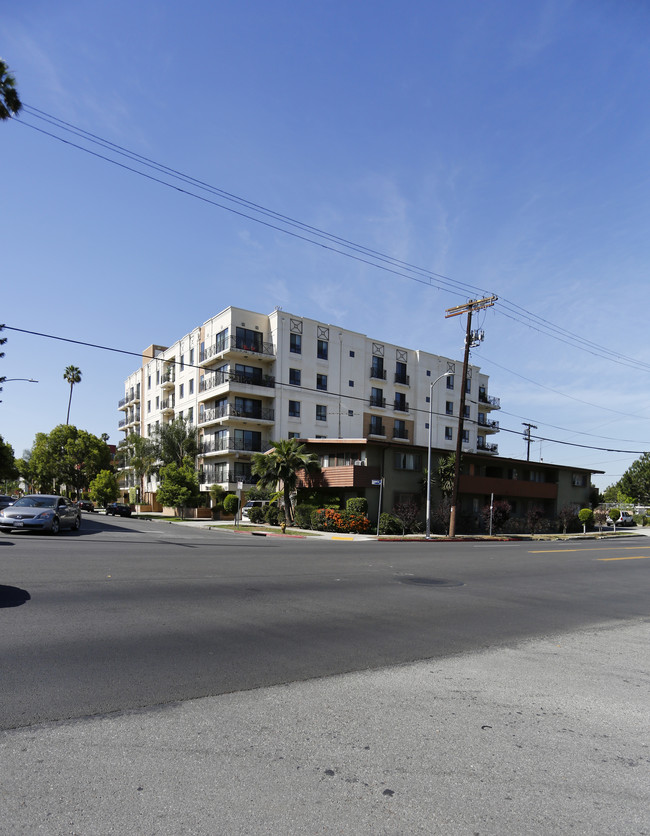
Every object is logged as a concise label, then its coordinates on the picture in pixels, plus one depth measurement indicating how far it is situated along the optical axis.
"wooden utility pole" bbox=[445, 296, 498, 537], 34.25
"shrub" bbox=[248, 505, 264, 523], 39.78
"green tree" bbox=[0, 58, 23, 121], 17.92
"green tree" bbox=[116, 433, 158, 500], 56.16
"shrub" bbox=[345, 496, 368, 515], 34.98
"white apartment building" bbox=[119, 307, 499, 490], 48.78
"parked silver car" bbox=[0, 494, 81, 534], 20.94
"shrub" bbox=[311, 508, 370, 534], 33.84
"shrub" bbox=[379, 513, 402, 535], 33.84
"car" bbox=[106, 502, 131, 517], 50.66
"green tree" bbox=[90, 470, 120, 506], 57.20
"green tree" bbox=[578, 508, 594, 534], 47.22
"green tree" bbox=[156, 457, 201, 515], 44.78
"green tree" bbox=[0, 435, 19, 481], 60.43
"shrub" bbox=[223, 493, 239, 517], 44.62
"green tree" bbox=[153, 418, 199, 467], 52.69
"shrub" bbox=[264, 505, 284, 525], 38.22
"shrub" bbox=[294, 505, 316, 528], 36.03
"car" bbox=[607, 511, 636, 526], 59.59
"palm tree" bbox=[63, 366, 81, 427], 77.88
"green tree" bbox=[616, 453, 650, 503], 92.62
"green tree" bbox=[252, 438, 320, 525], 36.00
